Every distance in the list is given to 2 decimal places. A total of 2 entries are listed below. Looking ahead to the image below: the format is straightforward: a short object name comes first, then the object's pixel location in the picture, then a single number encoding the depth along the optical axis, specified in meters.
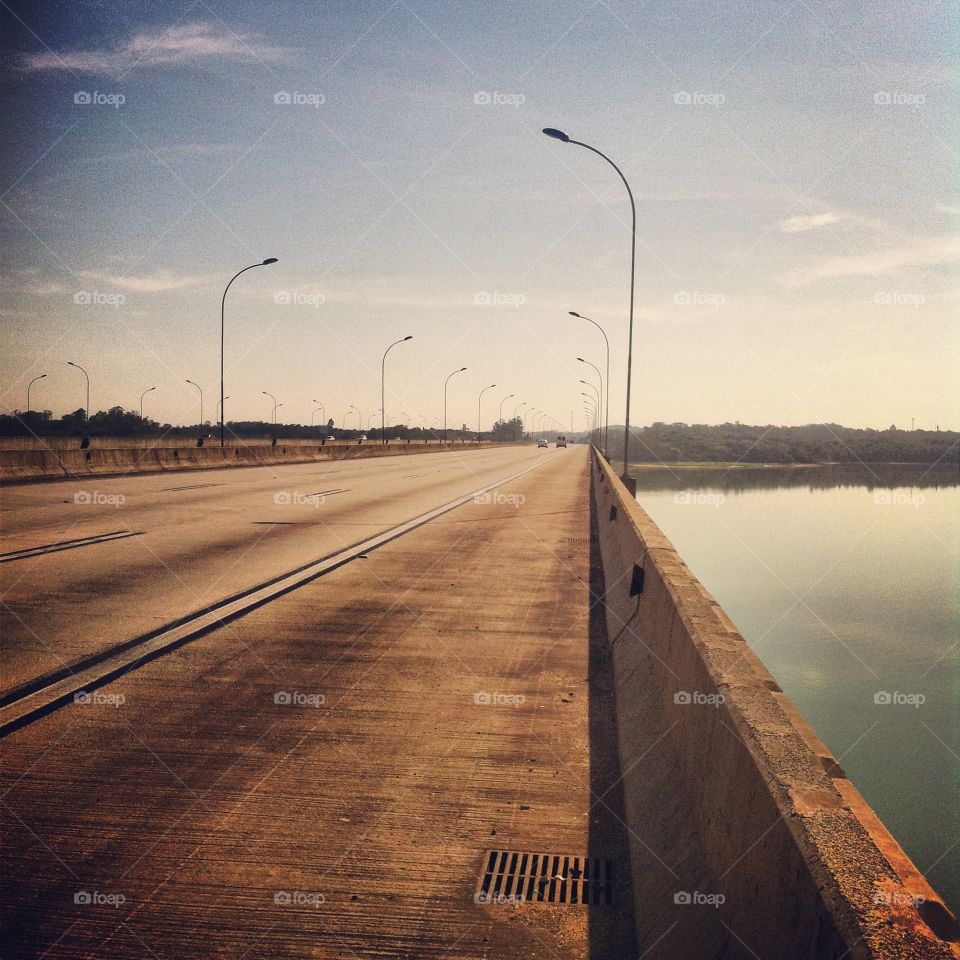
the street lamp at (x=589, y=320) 52.34
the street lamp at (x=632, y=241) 22.11
